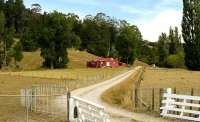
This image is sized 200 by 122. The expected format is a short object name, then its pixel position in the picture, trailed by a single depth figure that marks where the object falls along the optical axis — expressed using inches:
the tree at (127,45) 4928.6
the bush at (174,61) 4269.4
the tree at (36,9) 7130.9
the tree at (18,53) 3784.5
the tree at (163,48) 4747.0
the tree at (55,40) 3779.5
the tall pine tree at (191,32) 3206.2
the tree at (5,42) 3831.2
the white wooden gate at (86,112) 469.1
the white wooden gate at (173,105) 597.9
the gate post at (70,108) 569.3
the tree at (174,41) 4574.3
